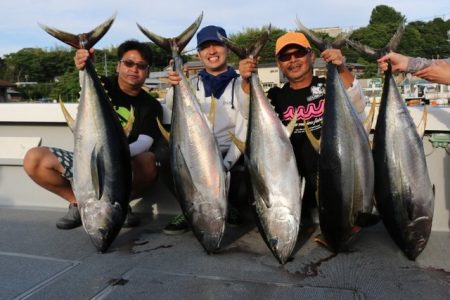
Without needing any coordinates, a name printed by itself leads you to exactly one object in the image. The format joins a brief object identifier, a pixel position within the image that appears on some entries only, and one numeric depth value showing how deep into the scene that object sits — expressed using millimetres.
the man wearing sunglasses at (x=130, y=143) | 2842
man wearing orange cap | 2672
